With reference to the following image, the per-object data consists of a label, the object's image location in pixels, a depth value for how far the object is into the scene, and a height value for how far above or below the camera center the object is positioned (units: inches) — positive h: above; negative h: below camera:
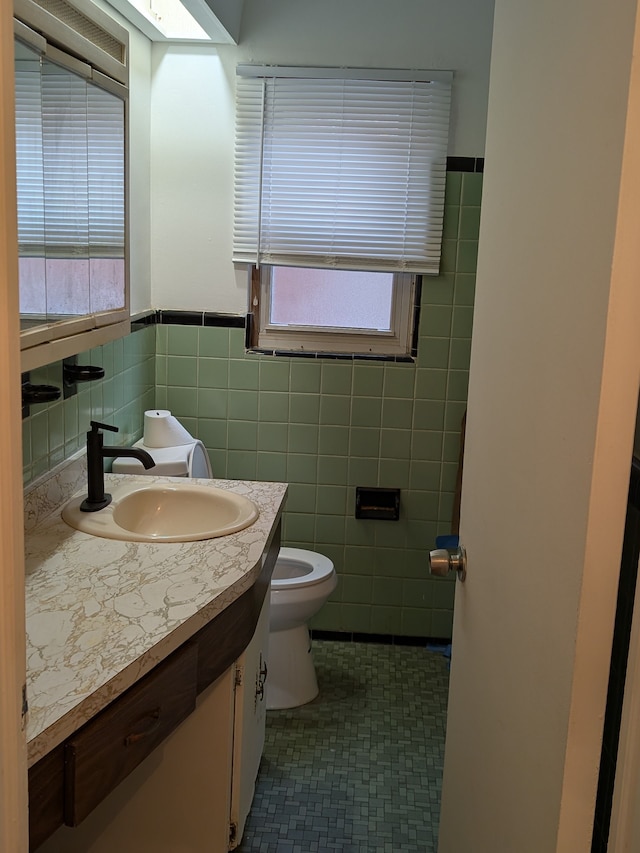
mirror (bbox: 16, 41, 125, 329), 64.7 +4.2
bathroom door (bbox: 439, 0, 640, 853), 33.0 -6.6
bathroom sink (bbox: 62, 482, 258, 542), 89.6 -27.1
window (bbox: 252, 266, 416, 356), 135.2 -8.7
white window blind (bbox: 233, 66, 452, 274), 126.6 +12.5
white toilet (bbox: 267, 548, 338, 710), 116.3 -48.7
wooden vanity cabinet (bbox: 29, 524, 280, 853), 52.2 -32.8
